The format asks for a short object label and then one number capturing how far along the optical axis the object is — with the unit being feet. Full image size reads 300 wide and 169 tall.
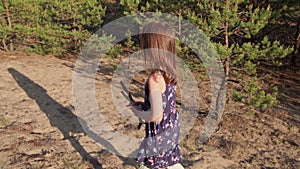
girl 6.72
